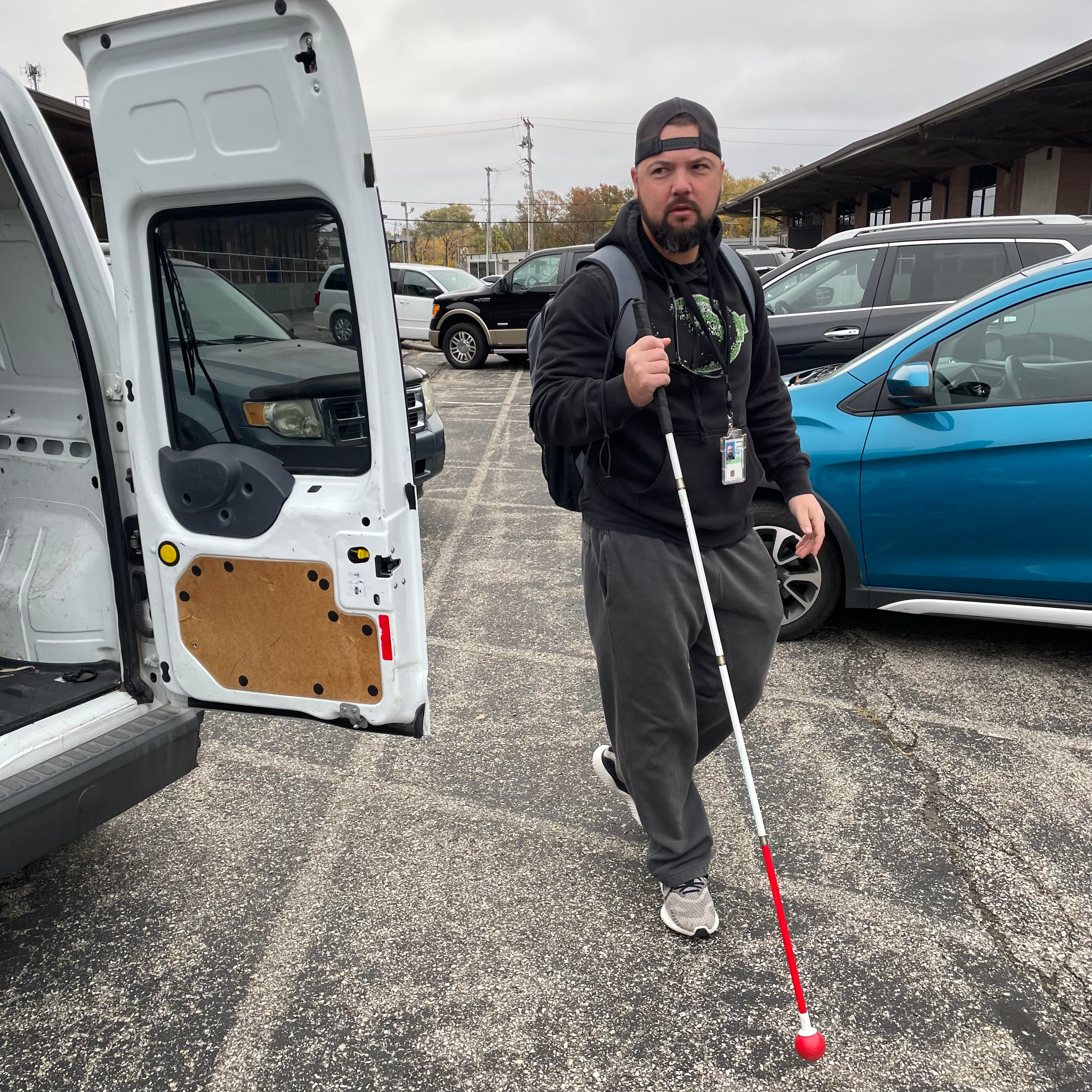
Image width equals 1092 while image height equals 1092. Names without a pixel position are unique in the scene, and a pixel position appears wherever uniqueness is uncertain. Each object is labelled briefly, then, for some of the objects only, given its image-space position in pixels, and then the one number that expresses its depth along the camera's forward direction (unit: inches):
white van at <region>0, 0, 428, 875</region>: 83.4
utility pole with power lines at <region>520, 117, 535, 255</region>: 2590.3
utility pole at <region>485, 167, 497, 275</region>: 2930.6
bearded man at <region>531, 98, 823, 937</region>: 92.4
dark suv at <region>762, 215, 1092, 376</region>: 290.8
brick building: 592.7
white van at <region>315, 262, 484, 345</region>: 677.9
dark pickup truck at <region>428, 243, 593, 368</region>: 582.2
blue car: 148.5
